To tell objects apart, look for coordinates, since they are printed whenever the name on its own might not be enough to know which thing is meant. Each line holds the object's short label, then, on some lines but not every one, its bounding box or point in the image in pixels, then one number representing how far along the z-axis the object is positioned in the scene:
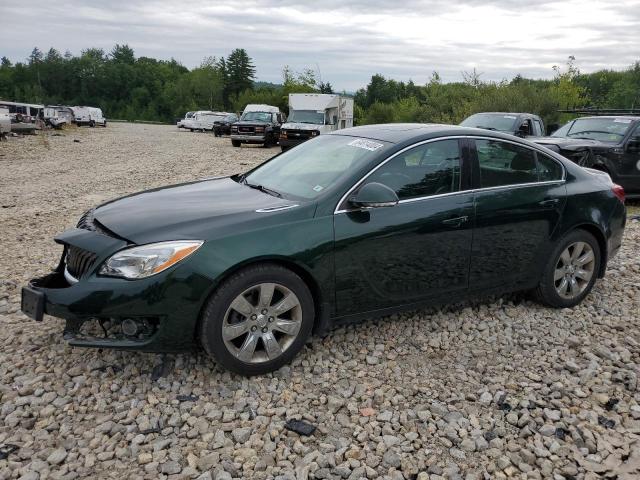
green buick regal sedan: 3.30
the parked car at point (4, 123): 23.11
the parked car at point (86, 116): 45.66
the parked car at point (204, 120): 44.75
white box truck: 22.23
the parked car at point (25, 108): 37.22
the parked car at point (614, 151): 9.96
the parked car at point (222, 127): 37.16
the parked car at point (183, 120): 49.08
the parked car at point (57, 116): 37.28
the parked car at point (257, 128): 25.59
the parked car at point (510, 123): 12.28
